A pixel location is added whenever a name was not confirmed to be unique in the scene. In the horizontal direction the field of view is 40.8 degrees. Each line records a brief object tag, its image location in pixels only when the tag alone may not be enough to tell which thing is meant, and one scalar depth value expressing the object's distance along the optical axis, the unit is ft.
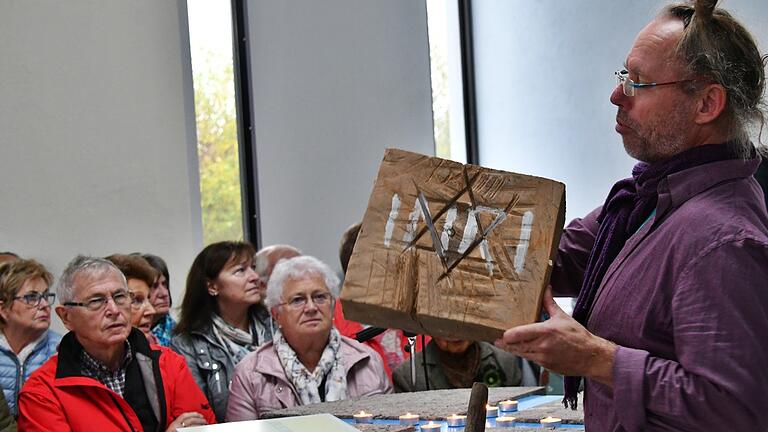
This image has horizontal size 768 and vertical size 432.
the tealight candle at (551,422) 8.76
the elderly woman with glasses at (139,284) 14.71
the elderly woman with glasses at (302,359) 12.43
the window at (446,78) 25.13
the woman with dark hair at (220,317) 13.65
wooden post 7.06
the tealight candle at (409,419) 9.11
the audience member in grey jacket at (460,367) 13.62
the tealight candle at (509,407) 9.45
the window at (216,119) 20.51
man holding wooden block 5.13
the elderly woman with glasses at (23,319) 13.51
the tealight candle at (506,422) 8.93
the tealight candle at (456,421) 8.89
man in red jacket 11.11
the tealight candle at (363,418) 9.40
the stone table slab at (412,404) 9.62
